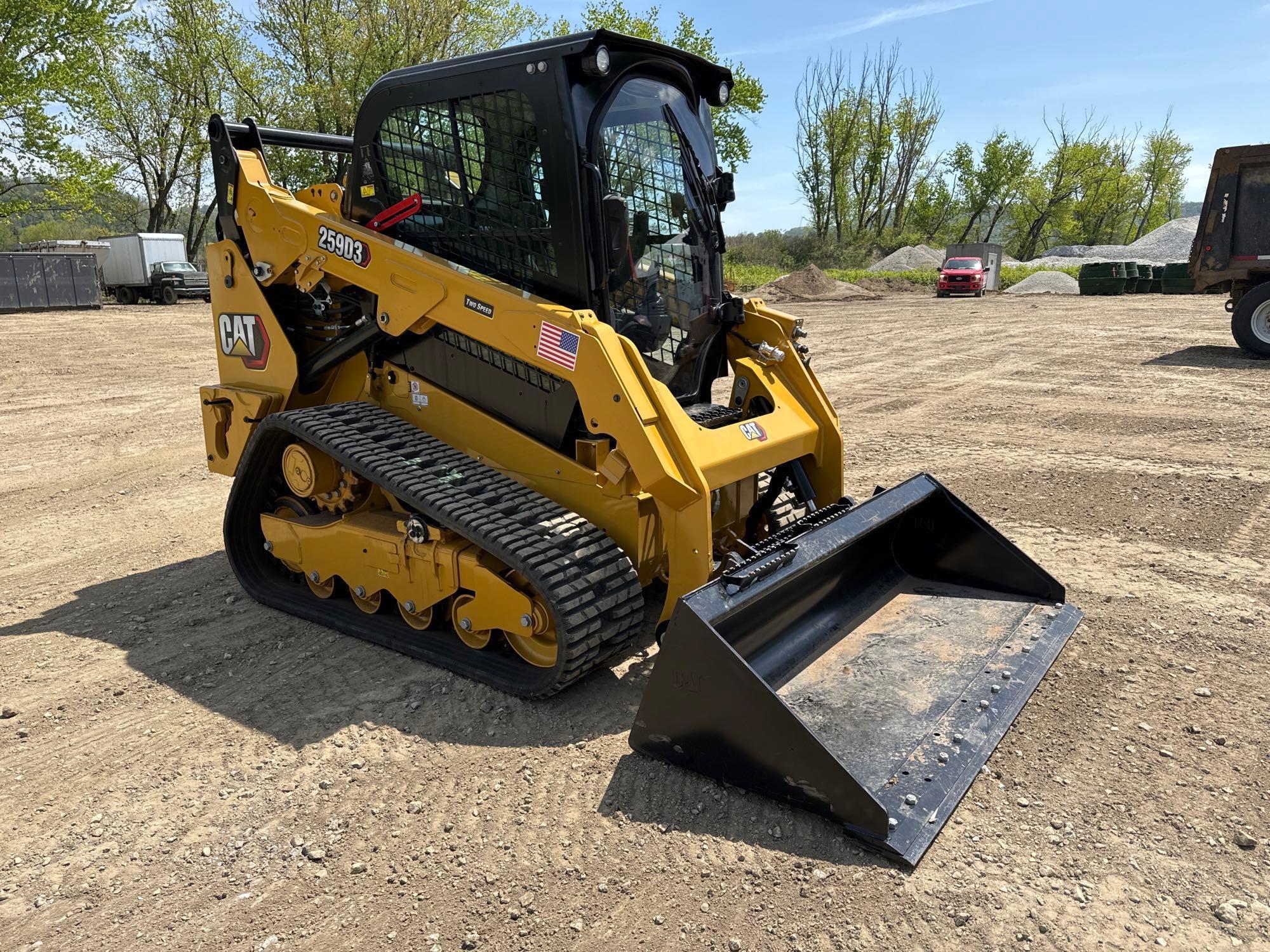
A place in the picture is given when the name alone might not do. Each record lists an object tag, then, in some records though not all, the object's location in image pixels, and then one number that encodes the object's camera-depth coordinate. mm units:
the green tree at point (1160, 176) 66188
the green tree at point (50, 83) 26719
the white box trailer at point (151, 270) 28688
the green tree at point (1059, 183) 60000
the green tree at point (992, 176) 59062
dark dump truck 13117
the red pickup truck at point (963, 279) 31109
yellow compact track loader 3285
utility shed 34719
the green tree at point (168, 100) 33875
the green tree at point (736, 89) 37094
